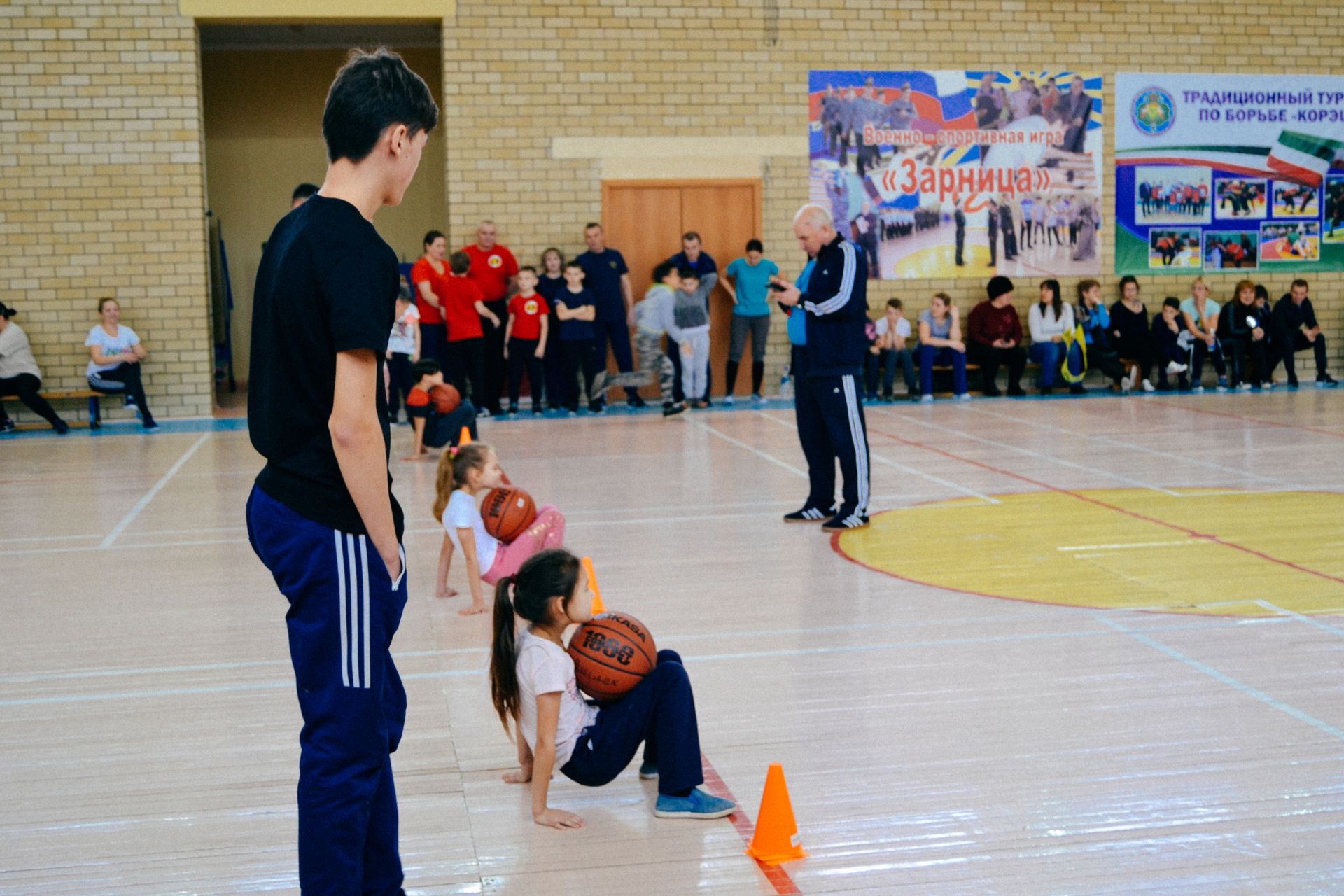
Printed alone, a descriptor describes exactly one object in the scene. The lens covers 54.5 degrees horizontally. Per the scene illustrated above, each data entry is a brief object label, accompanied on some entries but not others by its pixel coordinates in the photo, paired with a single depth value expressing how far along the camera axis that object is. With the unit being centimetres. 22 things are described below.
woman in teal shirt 1593
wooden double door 1634
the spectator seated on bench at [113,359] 1467
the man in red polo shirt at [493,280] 1534
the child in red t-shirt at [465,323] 1487
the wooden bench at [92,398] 1471
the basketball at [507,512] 584
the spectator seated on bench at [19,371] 1424
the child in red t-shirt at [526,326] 1510
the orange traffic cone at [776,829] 346
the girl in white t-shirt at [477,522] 591
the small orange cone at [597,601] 586
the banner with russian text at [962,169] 1664
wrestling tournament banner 1733
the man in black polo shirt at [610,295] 1567
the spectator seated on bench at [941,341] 1627
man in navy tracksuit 808
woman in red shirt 1495
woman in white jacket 1656
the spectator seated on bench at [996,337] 1644
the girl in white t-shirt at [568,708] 370
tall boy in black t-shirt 247
